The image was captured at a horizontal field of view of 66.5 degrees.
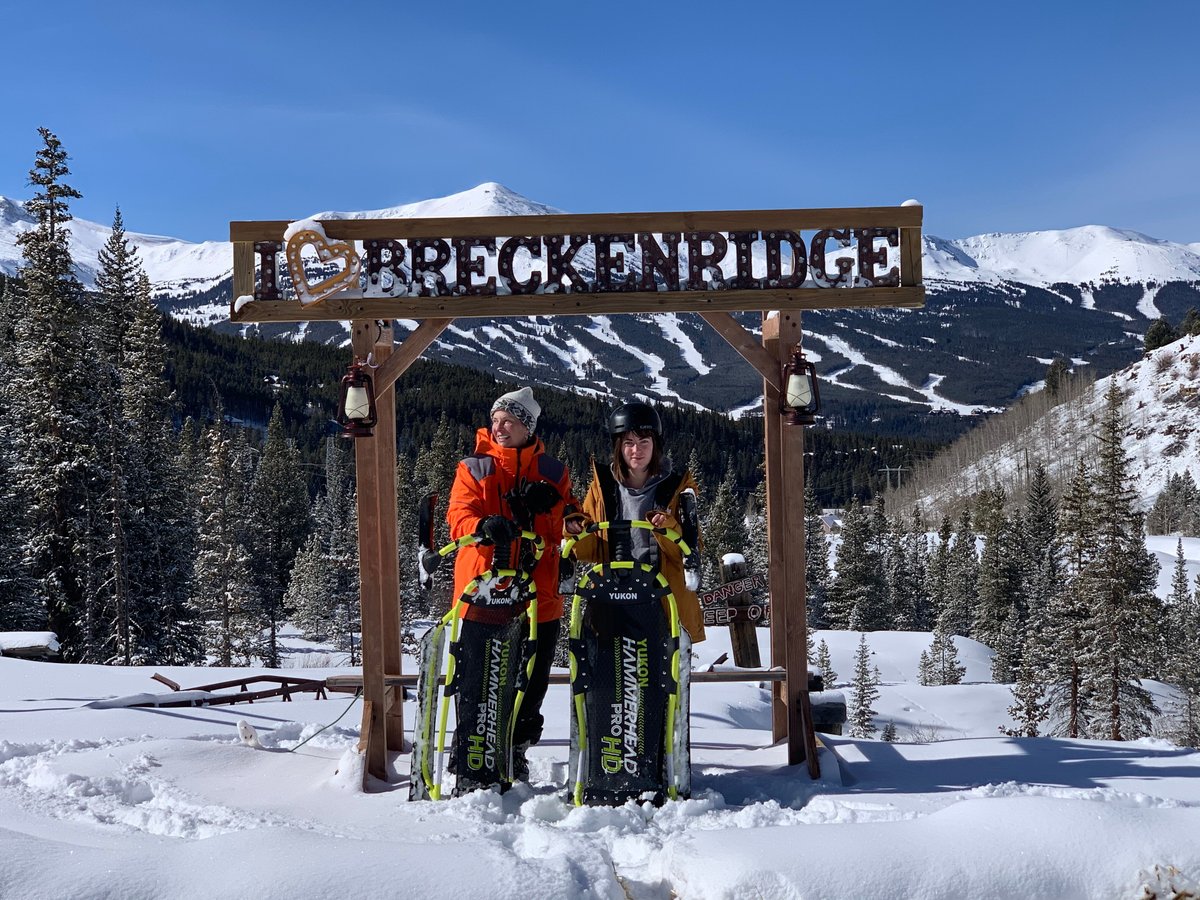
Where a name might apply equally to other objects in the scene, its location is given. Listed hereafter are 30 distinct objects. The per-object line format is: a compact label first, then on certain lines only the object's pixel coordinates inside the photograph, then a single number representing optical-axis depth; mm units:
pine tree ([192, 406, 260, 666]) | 31359
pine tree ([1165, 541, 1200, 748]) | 29812
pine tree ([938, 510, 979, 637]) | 49406
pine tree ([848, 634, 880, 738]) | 25844
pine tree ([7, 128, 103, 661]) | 22266
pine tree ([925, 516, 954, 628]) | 53969
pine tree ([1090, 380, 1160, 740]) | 21812
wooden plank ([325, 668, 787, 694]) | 6262
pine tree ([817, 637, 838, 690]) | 28211
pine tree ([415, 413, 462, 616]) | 45203
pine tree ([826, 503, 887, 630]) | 50281
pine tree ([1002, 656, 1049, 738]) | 24562
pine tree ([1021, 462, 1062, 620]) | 39500
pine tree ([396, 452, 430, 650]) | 40688
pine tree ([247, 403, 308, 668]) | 40000
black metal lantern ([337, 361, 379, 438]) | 6023
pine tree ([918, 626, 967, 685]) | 37000
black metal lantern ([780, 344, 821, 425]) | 5957
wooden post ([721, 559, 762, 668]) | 7207
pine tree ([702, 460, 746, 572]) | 47719
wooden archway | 6020
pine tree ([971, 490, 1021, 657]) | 45844
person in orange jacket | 5434
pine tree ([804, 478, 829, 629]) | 51906
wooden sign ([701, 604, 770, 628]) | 7094
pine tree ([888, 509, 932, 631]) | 55312
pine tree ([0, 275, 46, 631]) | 21156
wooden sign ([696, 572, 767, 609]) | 6918
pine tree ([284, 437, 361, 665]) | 40938
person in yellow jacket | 5469
